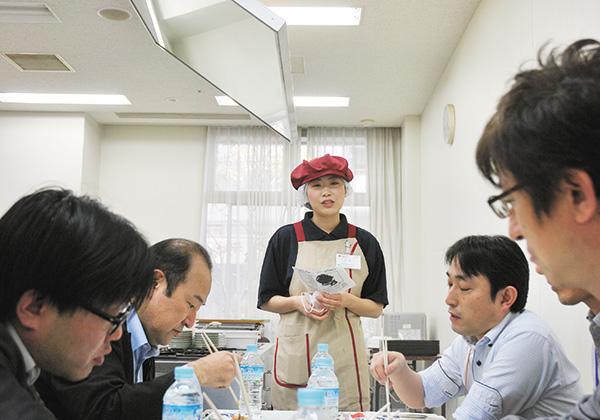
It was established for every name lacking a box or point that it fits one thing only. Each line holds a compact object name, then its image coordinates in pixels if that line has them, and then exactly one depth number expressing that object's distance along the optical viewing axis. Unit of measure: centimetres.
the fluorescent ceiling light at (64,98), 510
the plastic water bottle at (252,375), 174
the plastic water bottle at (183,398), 117
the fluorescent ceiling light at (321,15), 348
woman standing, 222
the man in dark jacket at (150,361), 116
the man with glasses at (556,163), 67
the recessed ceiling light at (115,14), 347
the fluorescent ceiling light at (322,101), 509
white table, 161
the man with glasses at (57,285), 82
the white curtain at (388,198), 561
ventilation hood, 153
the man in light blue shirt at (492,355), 133
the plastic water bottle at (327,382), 156
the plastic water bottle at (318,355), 185
